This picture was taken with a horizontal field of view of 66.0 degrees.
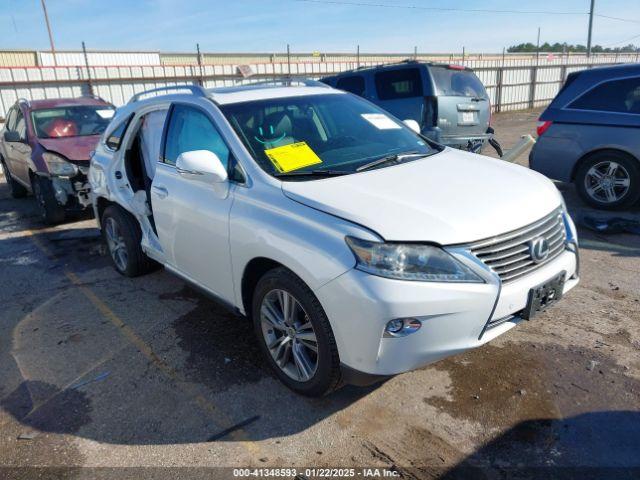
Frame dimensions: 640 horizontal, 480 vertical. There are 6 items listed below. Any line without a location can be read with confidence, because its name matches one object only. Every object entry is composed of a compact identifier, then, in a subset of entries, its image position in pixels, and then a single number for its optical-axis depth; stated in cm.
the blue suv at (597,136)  607
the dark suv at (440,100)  779
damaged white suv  237
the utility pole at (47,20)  3964
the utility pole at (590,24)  2958
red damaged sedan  678
